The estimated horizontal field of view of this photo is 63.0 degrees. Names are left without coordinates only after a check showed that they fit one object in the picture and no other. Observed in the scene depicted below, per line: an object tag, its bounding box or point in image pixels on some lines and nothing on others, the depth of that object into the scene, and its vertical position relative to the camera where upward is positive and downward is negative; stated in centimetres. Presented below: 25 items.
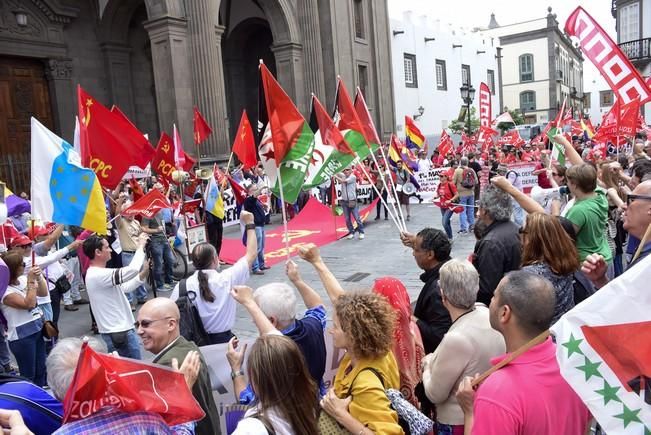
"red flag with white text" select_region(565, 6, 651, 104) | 611 +73
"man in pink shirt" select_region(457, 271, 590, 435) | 196 -95
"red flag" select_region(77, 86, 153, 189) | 599 +26
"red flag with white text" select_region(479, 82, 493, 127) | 1558 +83
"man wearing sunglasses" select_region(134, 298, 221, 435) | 296 -105
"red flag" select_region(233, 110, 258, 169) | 976 +14
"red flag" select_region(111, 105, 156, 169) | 639 +12
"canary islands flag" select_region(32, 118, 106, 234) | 488 -18
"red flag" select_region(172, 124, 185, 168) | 1011 +7
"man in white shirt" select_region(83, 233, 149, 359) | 474 -114
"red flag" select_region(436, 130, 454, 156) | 2172 -36
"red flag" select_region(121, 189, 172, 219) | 779 -65
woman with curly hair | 245 -111
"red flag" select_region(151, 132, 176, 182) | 1035 -1
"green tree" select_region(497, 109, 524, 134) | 5378 +140
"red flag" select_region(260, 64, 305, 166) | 491 +31
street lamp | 2338 +192
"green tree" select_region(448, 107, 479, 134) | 3687 +69
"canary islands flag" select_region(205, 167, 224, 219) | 995 -82
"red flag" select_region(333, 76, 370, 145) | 595 +35
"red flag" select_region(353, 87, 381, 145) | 625 +28
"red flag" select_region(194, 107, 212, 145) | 1195 +64
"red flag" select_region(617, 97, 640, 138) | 933 +4
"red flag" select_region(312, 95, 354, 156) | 572 +13
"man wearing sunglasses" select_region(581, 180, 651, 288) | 302 -60
